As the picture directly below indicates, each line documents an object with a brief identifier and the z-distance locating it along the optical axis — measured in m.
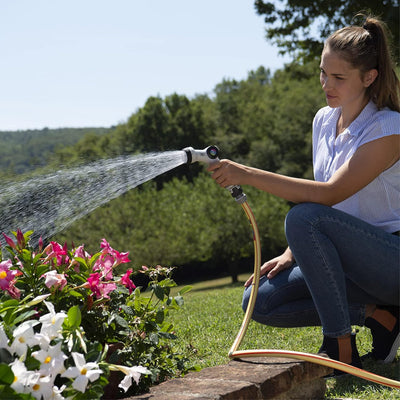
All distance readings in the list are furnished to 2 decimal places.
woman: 2.42
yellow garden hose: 2.22
